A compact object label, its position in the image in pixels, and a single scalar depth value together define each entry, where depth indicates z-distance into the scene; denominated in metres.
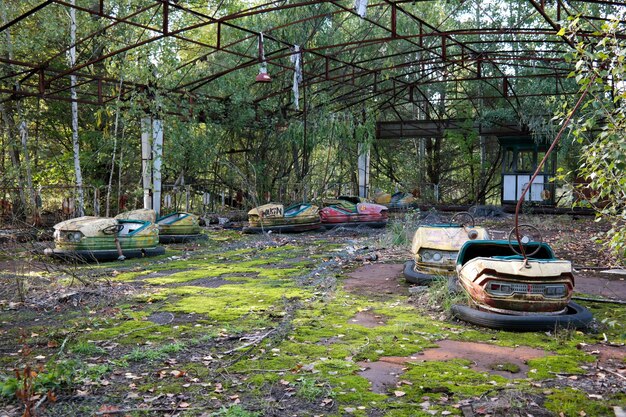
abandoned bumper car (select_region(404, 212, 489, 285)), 5.75
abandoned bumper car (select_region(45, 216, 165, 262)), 7.55
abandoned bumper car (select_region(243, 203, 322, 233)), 11.48
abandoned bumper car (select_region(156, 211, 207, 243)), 10.05
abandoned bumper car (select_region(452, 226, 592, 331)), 4.05
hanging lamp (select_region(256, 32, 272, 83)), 9.72
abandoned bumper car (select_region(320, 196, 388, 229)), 12.47
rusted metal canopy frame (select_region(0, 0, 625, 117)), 7.54
